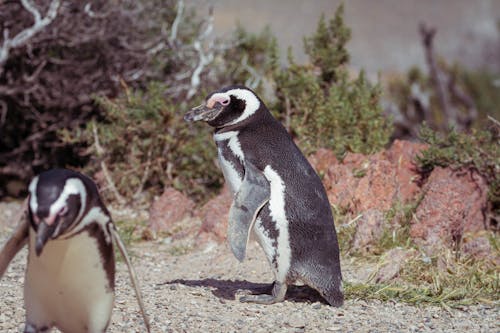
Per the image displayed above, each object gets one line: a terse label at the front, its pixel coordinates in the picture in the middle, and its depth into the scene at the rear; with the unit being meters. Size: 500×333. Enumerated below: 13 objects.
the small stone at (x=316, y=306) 7.60
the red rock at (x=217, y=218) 10.42
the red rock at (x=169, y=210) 11.30
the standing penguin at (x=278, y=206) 7.48
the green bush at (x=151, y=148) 12.40
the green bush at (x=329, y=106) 12.04
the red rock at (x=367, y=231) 9.58
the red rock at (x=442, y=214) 9.70
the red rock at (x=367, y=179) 10.36
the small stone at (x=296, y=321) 6.99
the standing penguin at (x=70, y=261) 4.98
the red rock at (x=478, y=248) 9.30
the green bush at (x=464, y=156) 10.86
